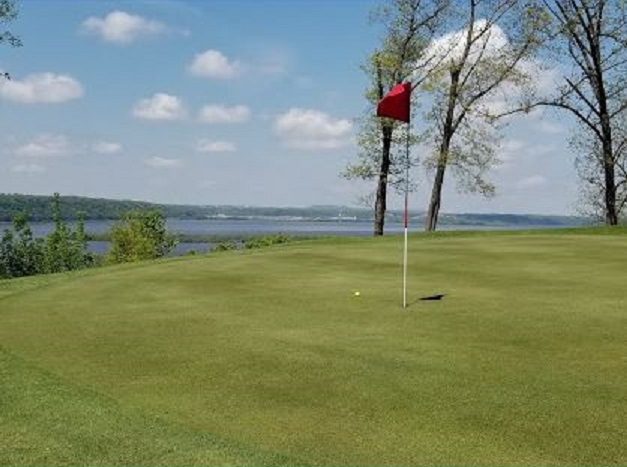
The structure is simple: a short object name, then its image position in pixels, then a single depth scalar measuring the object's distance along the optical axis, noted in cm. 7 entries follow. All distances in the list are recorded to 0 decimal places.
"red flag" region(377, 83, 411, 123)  1302
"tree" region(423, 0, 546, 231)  4291
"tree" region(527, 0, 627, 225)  4194
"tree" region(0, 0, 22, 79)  3382
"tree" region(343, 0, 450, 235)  4369
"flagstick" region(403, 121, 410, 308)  1174
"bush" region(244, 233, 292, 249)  4535
